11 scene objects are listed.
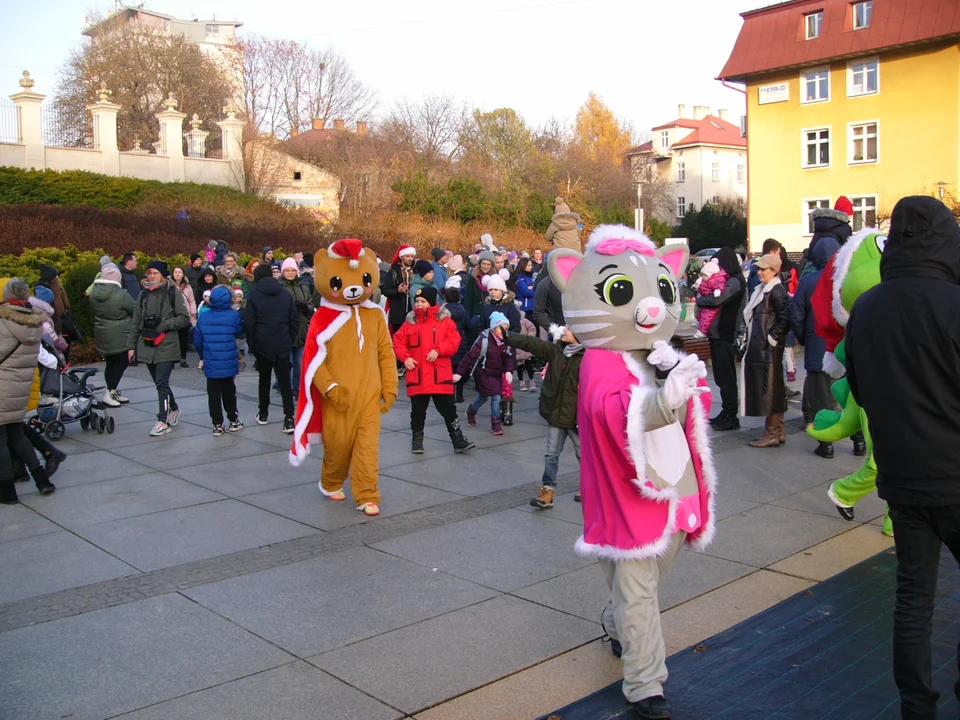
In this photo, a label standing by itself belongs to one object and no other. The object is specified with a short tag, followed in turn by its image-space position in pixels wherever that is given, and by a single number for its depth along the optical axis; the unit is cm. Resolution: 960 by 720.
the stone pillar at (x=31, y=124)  2727
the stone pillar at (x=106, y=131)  3062
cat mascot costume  382
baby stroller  995
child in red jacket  889
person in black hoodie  351
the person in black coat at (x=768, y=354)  909
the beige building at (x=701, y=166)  7981
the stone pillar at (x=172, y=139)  3362
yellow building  3678
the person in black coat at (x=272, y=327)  1005
